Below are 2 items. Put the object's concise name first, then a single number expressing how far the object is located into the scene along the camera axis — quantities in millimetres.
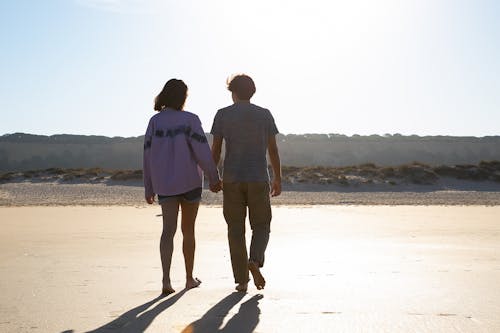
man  4355
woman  4379
